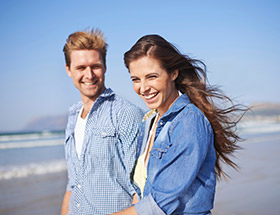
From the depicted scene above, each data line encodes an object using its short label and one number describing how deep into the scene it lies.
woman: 1.71
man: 2.54
